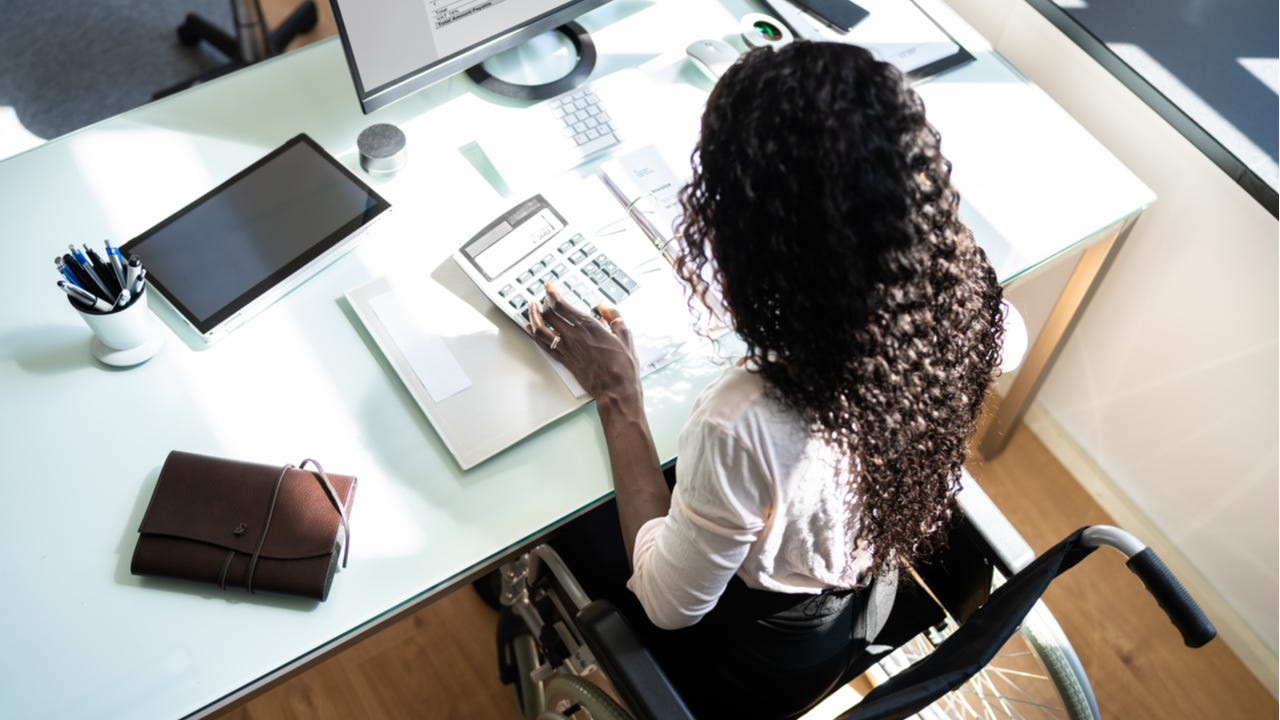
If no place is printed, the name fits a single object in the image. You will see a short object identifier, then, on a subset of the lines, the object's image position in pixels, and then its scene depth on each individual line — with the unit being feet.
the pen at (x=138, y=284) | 3.75
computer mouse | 4.91
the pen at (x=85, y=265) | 3.66
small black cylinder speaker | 4.44
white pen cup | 3.72
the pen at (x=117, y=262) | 3.69
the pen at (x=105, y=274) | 3.68
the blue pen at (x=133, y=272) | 3.74
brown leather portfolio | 3.43
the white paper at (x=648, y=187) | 4.41
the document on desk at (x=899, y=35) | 5.04
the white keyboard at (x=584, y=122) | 4.62
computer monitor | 4.16
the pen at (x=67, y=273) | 3.63
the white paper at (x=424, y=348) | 3.92
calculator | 4.11
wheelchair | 3.09
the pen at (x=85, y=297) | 3.65
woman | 2.73
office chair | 7.41
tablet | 4.03
